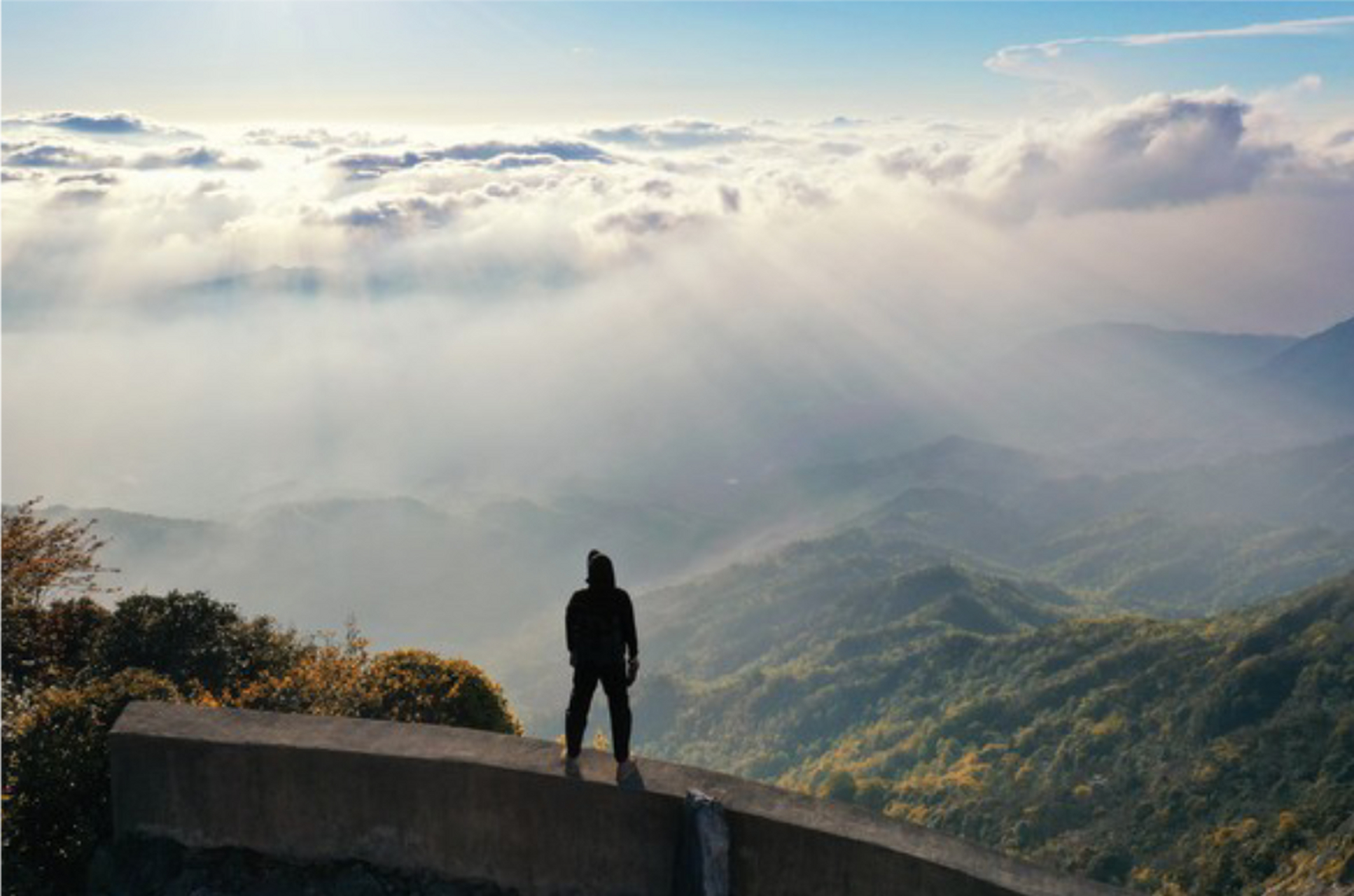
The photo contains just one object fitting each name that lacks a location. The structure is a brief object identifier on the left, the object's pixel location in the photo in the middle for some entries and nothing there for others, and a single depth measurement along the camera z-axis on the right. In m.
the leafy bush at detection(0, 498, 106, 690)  17.88
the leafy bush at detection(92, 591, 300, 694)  17.12
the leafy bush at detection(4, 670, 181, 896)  10.46
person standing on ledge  9.70
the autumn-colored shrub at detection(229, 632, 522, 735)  15.48
